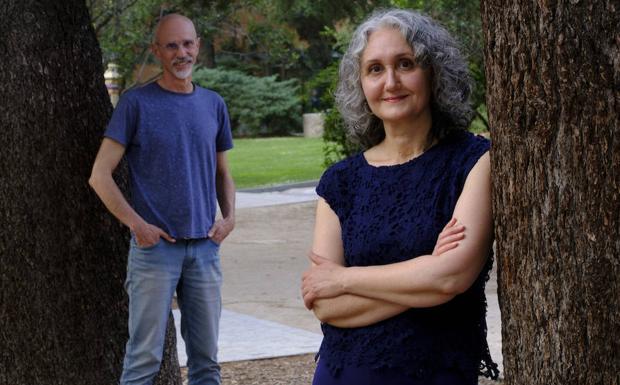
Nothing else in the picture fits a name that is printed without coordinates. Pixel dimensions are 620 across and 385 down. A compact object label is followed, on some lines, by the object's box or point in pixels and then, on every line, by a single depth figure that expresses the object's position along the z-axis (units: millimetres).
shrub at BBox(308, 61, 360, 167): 15000
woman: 3004
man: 5059
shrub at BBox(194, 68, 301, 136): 39281
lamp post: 14938
